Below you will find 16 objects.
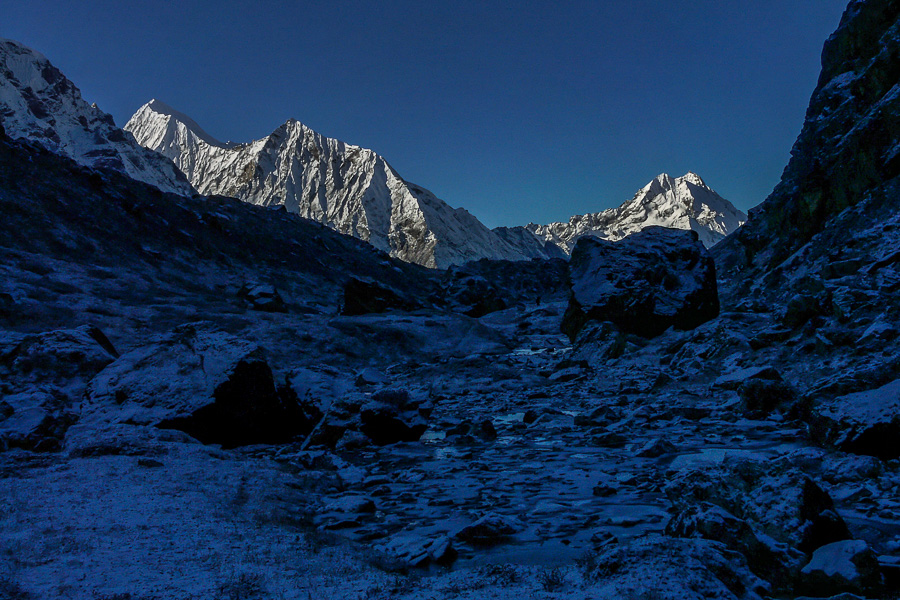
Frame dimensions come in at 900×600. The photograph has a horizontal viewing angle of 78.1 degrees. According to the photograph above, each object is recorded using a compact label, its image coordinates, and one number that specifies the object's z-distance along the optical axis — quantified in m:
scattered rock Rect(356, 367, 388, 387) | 21.34
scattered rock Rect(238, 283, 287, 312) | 45.09
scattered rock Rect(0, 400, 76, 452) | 11.23
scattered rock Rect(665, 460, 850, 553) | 5.45
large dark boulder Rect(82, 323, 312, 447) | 13.58
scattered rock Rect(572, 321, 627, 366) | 26.92
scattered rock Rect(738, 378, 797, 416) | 12.68
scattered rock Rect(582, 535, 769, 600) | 4.54
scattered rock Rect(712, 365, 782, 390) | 13.92
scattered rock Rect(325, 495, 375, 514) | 8.59
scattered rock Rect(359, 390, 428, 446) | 14.41
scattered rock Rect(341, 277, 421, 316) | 49.91
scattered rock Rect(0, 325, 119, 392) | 14.34
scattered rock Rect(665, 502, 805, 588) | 5.05
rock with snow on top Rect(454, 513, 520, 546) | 6.91
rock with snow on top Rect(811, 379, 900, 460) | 7.92
